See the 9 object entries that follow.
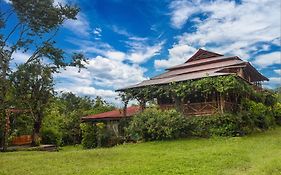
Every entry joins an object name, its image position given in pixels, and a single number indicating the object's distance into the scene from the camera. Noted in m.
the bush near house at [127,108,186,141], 14.76
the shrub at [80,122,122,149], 18.49
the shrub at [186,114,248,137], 14.75
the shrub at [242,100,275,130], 17.42
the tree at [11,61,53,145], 14.69
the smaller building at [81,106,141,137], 18.58
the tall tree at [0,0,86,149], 14.18
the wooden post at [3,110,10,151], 15.90
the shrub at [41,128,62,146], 21.49
